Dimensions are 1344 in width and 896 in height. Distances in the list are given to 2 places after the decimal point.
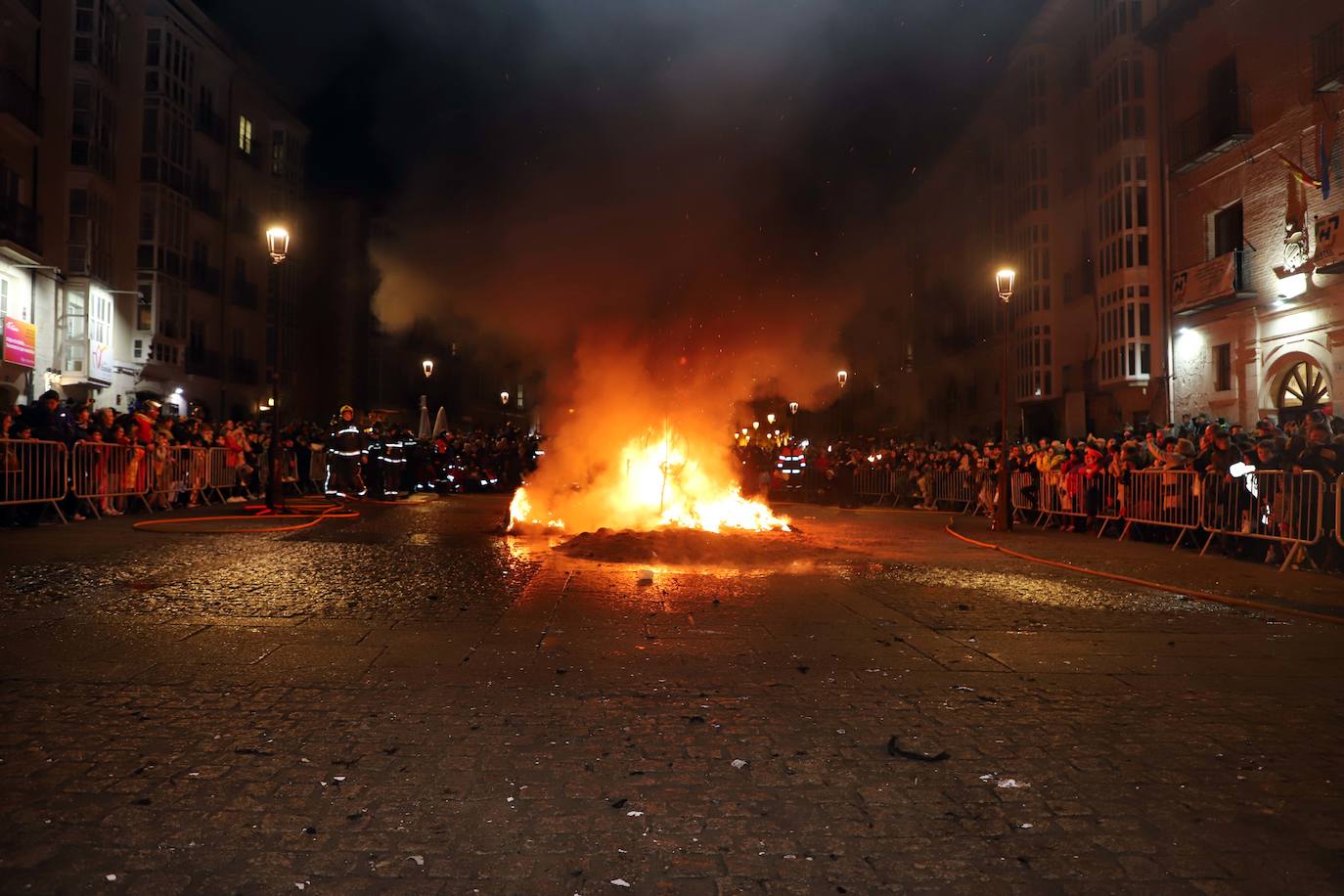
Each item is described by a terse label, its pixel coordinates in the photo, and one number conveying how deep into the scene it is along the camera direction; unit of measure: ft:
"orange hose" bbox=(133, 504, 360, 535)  41.34
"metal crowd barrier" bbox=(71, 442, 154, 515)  45.93
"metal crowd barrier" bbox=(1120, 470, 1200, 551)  42.96
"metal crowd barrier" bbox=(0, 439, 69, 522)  40.78
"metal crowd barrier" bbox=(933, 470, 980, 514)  71.39
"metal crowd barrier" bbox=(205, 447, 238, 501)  59.36
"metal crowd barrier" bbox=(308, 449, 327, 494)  76.07
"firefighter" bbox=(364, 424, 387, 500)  68.39
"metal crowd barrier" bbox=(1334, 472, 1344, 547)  33.37
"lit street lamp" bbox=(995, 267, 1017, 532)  51.44
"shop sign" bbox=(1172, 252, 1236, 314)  68.69
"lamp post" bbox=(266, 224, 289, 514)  51.13
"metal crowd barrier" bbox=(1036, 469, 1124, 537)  49.67
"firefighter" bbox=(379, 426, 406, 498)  71.82
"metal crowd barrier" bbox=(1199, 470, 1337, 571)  35.40
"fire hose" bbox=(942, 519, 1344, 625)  24.90
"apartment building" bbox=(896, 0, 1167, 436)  88.79
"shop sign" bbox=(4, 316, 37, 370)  71.87
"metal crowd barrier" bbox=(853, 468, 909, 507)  82.23
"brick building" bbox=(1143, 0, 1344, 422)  59.98
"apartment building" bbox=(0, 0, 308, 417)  80.89
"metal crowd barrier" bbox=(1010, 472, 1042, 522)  59.16
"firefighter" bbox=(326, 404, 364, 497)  64.03
